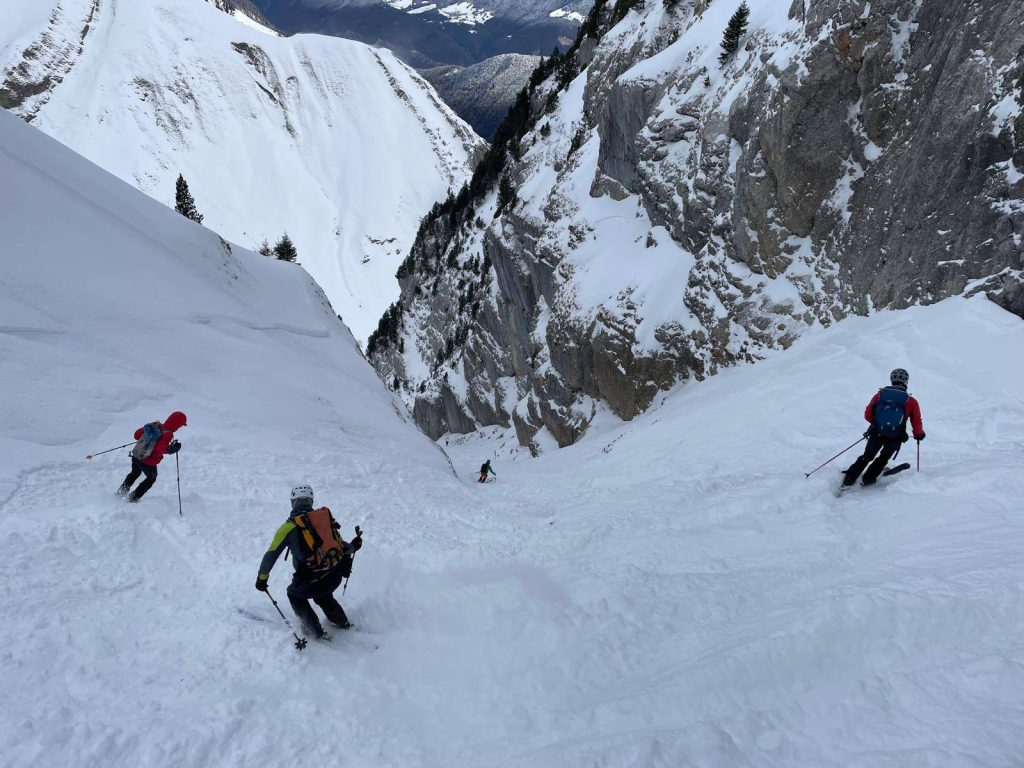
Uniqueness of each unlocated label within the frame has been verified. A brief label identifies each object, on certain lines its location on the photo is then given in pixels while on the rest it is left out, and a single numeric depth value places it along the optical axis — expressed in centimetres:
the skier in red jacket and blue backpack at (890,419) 823
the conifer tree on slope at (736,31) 2548
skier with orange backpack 591
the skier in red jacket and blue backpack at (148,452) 877
